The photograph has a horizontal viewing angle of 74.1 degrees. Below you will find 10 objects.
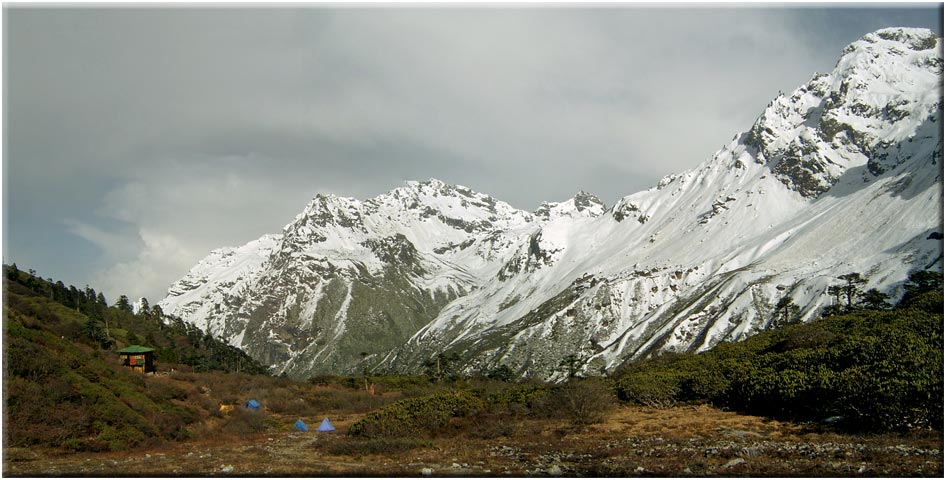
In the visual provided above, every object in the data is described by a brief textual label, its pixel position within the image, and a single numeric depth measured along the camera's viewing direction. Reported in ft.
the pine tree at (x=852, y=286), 384.68
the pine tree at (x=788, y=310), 556.55
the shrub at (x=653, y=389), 136.36
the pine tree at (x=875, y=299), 322.90
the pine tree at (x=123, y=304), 592.89
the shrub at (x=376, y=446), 102.47
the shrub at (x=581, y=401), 125.27
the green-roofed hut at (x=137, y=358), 263.08
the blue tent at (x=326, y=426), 165.84
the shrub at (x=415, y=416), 128.06
